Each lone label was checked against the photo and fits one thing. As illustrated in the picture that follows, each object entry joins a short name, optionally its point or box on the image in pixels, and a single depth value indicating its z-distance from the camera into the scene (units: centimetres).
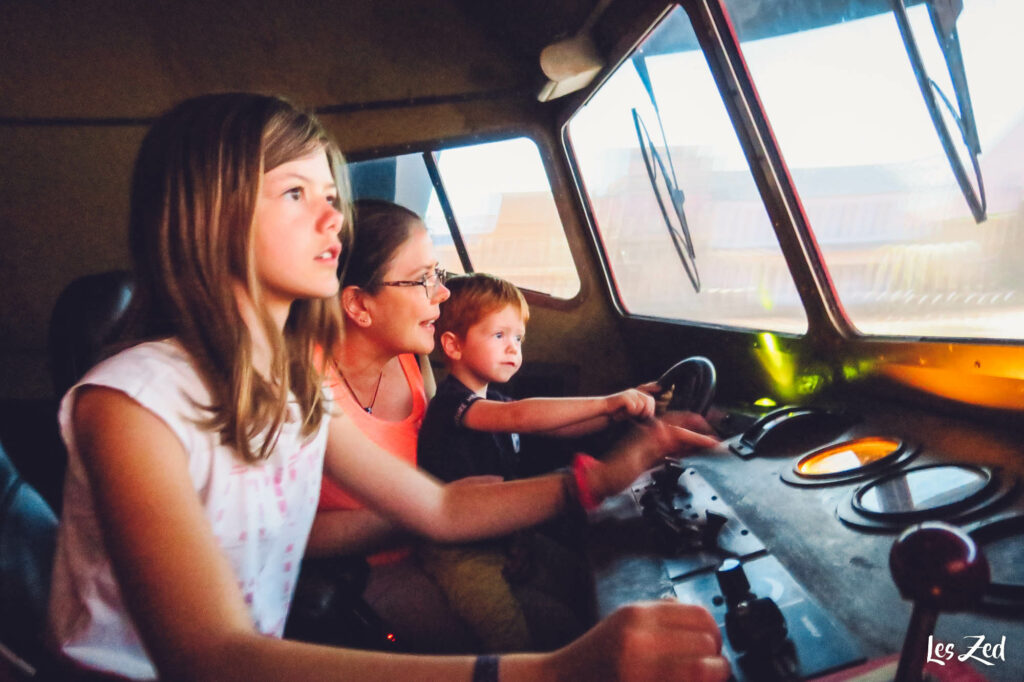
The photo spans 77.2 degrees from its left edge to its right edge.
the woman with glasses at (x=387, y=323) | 189
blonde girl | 67
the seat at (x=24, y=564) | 101
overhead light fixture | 265
